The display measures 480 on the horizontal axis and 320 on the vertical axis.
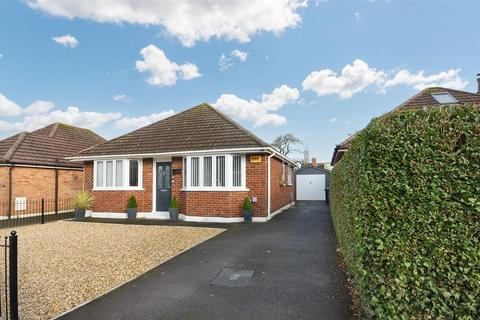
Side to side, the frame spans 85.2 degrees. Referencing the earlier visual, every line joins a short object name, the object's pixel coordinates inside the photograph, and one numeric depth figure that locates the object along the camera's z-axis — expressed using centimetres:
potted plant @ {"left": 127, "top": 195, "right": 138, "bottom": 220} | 1202
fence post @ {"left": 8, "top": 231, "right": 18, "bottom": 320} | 319
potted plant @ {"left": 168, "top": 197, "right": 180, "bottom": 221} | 1134
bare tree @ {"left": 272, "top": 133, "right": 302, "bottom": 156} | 3834
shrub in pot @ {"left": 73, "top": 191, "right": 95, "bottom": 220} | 1253
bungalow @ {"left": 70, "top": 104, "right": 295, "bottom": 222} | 1084
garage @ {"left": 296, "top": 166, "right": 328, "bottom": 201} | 2358
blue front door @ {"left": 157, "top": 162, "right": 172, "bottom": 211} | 1212
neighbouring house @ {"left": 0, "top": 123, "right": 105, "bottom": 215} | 1305
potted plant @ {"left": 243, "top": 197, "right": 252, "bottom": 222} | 1055
